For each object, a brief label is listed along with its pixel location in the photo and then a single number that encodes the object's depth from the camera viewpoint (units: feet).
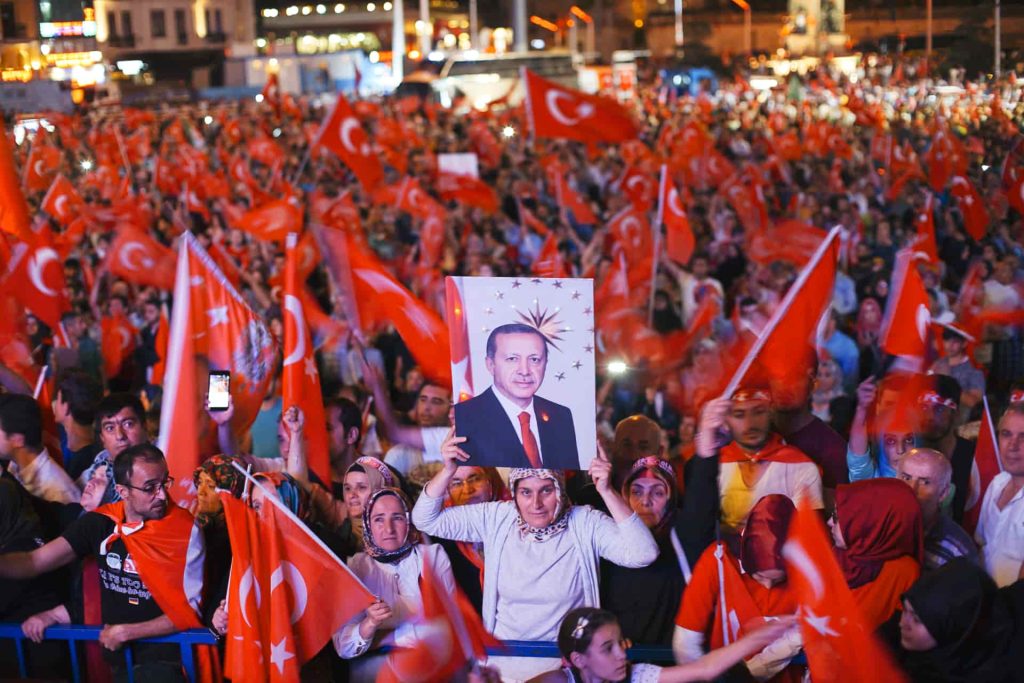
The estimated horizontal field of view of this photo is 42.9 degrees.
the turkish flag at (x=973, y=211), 31.50
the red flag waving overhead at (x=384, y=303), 19.44
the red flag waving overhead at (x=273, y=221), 33.30
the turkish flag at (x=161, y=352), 23.45
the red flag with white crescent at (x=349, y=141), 41.42
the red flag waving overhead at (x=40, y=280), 23.15
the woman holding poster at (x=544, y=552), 12.50
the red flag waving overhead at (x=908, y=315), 19.13
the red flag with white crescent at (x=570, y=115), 37.50
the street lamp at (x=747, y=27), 212.43
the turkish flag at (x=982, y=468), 14.60
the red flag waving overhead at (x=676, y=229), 31.65
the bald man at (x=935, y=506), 12.70
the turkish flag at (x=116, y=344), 26.81
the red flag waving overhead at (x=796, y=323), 14.75
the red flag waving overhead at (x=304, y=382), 16.60
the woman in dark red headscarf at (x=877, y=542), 11.69
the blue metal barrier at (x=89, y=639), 12.90
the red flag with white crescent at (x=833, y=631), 10.86
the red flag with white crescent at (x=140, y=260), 29.78
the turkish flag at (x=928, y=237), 27.53
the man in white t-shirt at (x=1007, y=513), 12.82
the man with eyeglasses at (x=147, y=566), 12.76
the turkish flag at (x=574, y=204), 42.39
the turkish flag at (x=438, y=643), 12.64
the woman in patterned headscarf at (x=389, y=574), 12.69
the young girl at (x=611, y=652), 11.21
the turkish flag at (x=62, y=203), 39.96
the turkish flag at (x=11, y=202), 23.04
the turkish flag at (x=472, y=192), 45.27
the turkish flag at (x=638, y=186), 44.88
